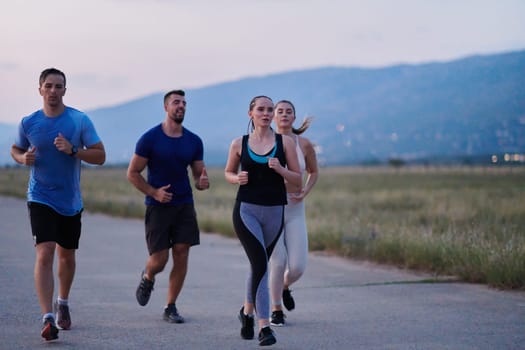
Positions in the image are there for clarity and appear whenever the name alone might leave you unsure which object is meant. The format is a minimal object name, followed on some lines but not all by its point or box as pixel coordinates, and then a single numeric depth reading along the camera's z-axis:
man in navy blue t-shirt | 16.39
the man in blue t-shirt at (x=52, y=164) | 14.95
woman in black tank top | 14.48
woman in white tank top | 16.52
